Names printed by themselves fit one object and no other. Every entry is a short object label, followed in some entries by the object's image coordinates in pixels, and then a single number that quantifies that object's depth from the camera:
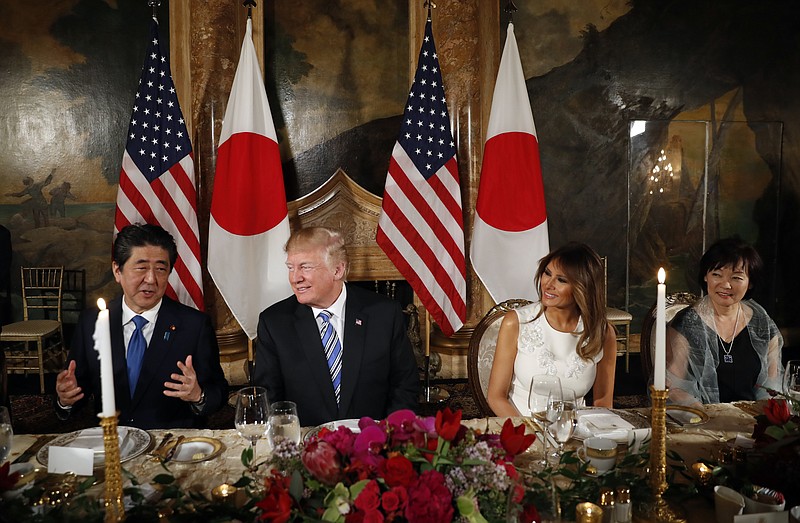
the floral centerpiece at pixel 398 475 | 1.21
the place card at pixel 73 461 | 1.74
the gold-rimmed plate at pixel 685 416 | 2.24
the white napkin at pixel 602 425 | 2.04
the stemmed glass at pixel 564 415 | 1.71
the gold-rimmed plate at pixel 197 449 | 1.92
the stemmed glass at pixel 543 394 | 1.73
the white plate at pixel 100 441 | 1.91
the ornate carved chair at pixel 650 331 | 3.09
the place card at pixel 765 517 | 1.39
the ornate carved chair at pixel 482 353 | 2.86
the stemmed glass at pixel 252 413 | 1.71
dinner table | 1.78
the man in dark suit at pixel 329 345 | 2.72
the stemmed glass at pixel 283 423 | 1.67
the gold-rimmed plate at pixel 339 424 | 2.02
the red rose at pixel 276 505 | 1.22
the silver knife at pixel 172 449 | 1.91
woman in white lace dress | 2.79
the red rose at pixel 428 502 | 1.20
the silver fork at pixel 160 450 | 1.93
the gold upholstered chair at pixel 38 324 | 5.65
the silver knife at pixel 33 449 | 1.92
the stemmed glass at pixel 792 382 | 2.12
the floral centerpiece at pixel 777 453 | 1.51
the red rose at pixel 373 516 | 1.20
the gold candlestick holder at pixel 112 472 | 1.31
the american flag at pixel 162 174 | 4.34
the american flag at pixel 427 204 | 4.59
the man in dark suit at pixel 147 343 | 2.74
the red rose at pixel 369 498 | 1.21
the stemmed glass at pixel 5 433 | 1.68
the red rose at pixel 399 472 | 1.22
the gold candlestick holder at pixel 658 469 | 1.52
